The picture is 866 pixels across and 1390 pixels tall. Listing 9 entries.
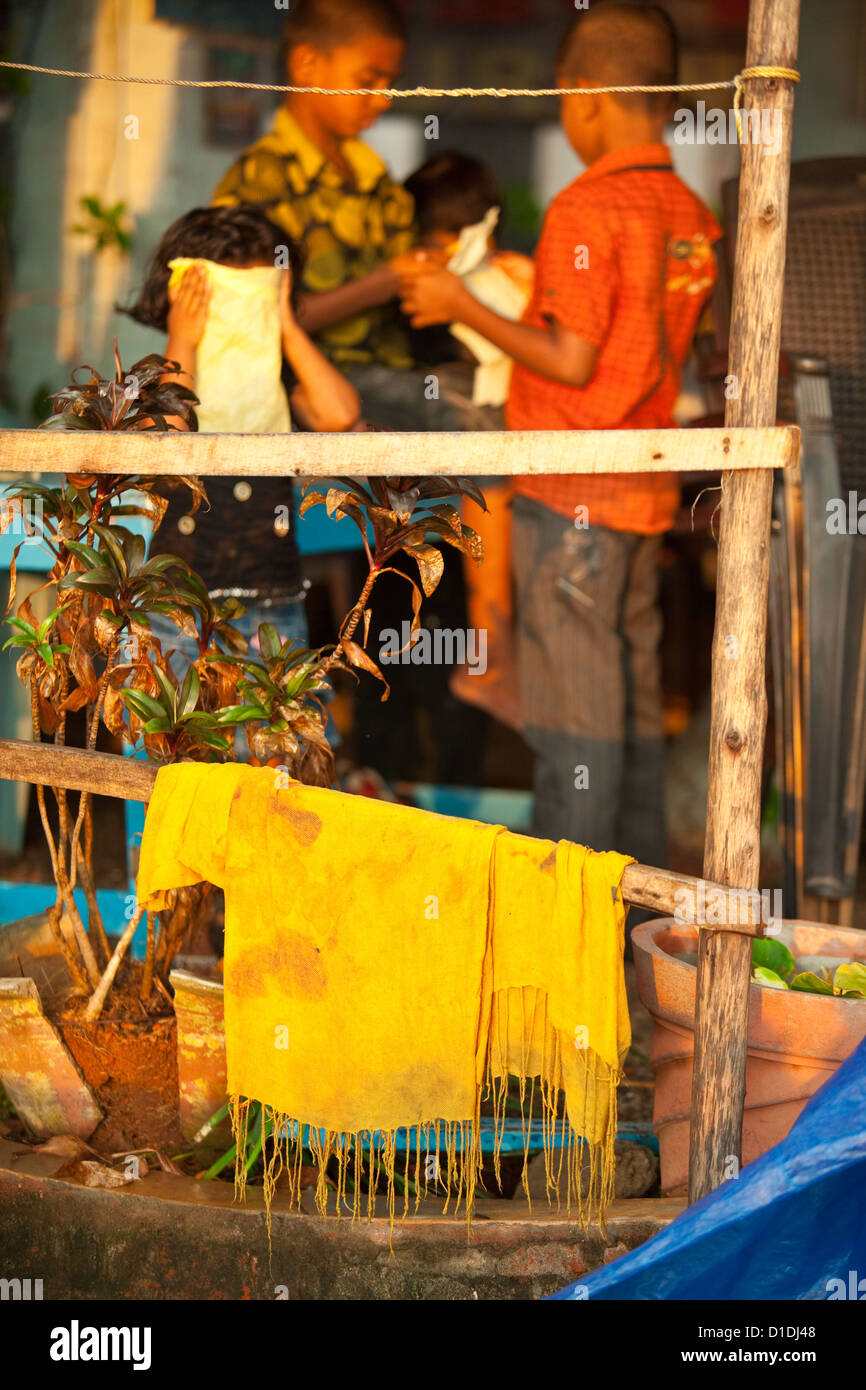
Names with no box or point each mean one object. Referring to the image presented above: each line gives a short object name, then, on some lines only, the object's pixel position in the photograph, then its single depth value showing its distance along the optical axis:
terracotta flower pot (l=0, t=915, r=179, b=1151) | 5.21
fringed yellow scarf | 4.46
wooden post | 4.32
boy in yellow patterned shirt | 8.58
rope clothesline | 4.32
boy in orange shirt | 7.30
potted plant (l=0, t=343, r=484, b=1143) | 5.09
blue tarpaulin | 3.76
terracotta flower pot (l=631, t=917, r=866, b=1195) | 4.67
